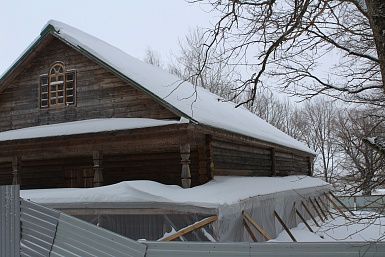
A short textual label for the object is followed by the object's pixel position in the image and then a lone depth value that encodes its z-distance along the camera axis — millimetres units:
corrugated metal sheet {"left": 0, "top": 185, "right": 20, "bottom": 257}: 6305
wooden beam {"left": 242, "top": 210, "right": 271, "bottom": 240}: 10125
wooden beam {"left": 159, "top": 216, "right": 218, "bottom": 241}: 8778
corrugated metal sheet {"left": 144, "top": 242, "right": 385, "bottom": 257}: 4832
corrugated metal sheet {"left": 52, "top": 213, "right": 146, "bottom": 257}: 5555
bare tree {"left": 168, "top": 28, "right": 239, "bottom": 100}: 33797
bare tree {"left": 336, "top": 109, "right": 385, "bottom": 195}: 5555
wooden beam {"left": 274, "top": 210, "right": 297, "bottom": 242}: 12998
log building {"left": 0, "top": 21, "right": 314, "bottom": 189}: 11047
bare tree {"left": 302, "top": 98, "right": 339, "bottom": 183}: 48188
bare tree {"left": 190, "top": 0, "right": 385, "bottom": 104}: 6172
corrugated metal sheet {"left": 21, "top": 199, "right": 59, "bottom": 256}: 6125
